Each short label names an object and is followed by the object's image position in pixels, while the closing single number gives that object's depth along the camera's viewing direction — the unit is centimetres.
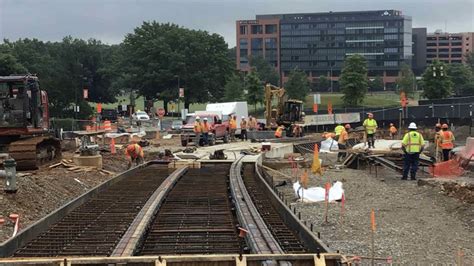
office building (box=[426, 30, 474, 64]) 19688
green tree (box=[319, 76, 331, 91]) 15518
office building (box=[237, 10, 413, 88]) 16500
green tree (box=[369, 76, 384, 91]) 15100
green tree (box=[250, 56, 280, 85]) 14388
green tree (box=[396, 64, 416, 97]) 11586
